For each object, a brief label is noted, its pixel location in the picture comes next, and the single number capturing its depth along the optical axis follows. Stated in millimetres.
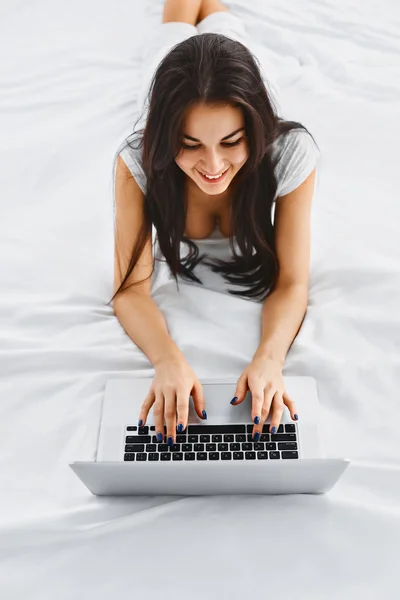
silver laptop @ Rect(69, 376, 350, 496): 812
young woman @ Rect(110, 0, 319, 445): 938
